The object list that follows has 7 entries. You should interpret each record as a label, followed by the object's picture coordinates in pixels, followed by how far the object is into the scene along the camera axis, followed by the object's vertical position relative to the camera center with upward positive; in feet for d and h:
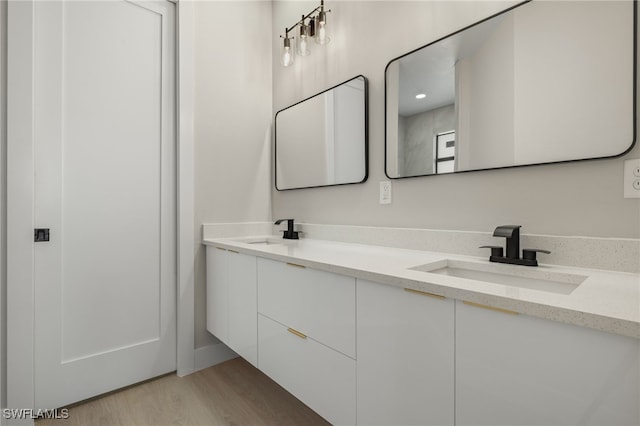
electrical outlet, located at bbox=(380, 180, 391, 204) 5.46 +0.36
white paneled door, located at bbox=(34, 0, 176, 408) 5.21 +0.29
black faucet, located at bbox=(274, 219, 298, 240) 6.99 -0.44
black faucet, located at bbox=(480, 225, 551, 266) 3.60 -0.42
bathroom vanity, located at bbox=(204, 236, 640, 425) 2.09 -1.08
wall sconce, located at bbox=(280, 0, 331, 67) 6.00 +3.54
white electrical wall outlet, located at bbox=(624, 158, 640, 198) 3.21 +0.35
